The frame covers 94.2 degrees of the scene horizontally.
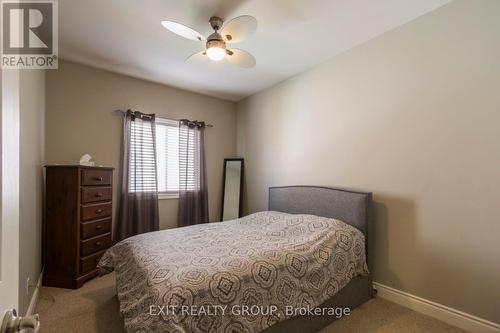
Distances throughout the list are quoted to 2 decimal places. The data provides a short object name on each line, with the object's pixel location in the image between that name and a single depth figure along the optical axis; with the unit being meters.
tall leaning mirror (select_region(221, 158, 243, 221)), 4.17
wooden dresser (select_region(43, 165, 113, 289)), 2.47
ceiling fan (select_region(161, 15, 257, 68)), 1.84
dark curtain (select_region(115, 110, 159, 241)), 3.27
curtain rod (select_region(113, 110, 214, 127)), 3.30
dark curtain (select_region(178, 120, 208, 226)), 3.87
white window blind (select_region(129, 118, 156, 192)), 3.37
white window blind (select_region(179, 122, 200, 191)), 3.89
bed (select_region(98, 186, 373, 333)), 1.28
